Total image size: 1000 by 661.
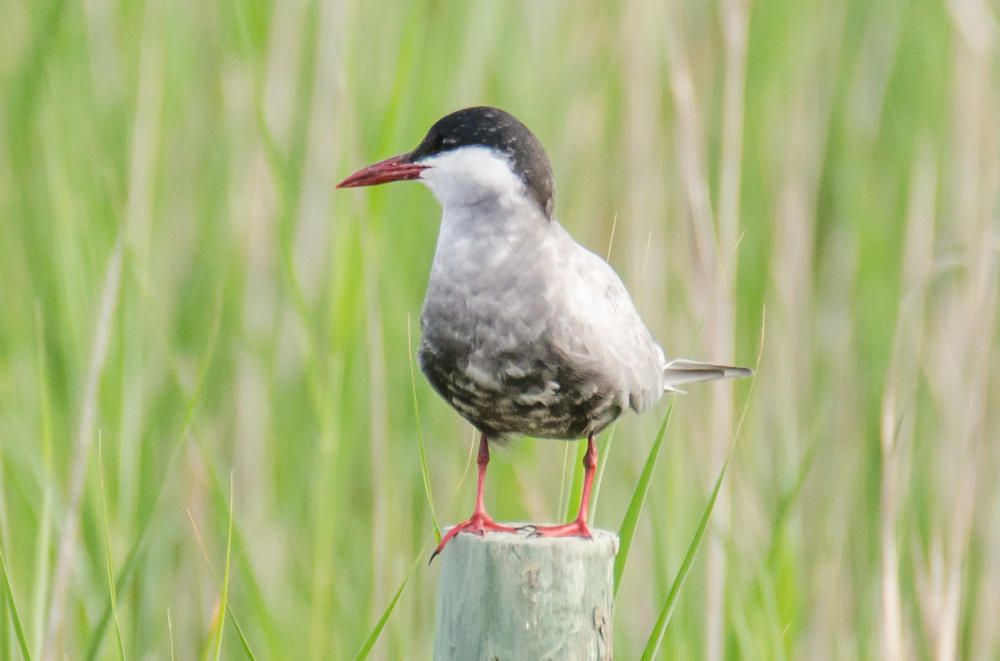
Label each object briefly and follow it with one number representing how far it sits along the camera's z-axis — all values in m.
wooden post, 5.70
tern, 5.74
